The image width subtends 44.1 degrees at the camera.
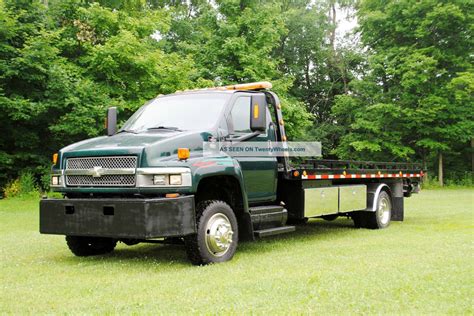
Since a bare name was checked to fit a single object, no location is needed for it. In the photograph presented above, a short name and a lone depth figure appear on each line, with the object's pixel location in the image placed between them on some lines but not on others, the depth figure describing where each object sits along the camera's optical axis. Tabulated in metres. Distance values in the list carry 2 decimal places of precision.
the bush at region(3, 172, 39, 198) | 22.08
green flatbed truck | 7.18
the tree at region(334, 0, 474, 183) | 32.06
